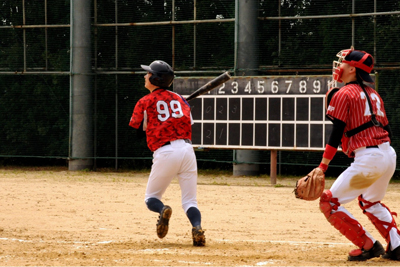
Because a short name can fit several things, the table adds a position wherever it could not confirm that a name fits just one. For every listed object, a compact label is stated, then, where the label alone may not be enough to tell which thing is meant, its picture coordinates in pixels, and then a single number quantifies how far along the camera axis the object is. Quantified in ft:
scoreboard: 84.17
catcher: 34.42
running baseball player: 40.45
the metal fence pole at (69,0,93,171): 112.47
